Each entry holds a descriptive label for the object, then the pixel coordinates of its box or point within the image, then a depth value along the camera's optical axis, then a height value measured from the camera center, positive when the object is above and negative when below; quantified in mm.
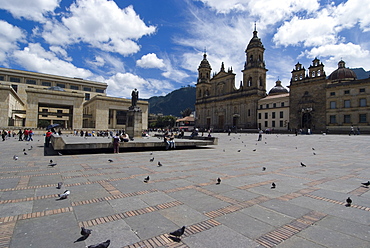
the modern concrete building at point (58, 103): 42781 +5876
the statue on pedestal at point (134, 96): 22344 +3530
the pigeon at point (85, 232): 2947 -1441
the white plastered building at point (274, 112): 57312 +5573
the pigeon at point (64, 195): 4641 -1470
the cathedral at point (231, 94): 65312 +13035
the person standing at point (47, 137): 15859 -728
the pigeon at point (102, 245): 2622 -1450
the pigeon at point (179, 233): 2982 -1446
